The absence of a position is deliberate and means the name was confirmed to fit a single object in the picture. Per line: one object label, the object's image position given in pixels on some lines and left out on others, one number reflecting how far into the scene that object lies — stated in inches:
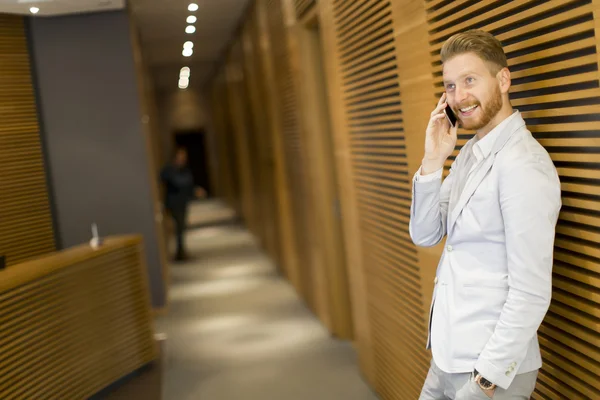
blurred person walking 431.2
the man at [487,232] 73.7
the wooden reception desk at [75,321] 167.0
